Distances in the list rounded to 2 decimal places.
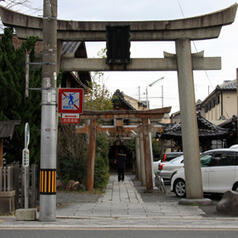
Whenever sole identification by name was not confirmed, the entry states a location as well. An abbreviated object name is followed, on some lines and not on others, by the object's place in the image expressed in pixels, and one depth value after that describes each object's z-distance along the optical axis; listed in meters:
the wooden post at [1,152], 12.50
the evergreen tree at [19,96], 13.20
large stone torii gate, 14.27
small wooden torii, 18.81
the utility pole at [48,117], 10.52
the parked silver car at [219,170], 15.55
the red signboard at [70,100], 11.61
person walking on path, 25.34
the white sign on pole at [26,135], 10.90
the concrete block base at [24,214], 10.48
